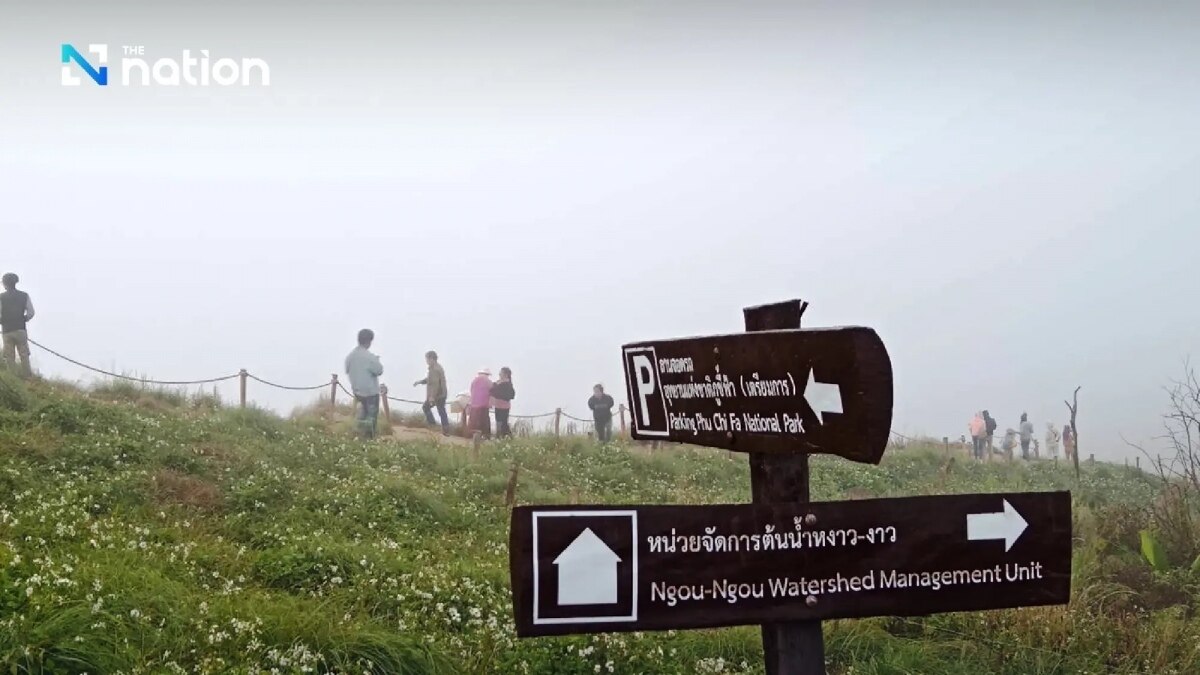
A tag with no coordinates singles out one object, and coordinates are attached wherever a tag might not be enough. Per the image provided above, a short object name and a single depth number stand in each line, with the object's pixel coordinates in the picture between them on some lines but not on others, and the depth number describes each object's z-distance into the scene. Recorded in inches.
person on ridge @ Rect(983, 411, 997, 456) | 900.6
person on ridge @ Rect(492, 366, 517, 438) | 711.1
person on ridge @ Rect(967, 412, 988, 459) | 890.1
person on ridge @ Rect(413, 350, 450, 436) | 721.6
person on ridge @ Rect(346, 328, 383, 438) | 615.5
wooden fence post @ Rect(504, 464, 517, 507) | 430.0
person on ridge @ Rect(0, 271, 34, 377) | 579.8
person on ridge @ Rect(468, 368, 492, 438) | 706.8
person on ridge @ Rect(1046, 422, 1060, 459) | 910.4
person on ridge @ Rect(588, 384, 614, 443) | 749.9
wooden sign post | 119.1
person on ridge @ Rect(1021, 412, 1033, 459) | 928.4
